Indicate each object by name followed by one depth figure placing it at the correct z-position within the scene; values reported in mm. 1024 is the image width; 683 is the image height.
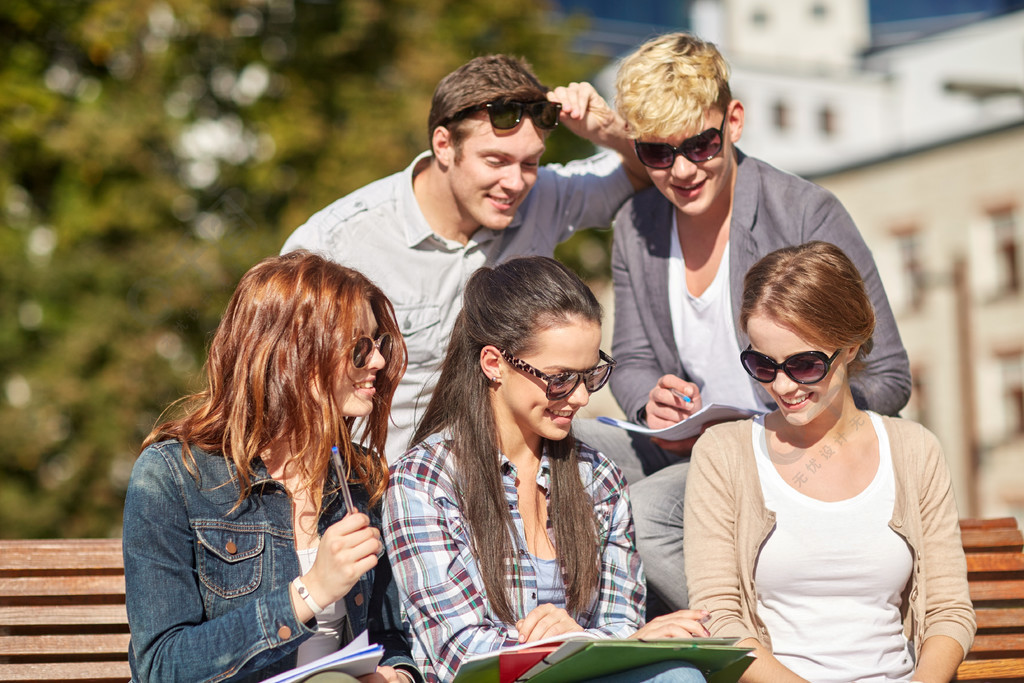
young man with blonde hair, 4098
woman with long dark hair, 3170
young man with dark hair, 4676
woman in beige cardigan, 3438
